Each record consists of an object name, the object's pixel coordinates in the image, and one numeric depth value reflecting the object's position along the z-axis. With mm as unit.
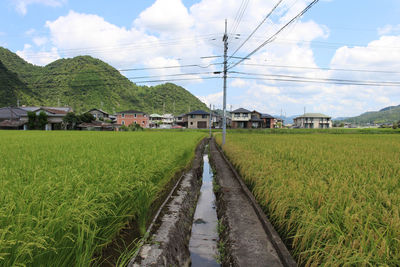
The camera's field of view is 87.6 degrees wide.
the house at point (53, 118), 43131
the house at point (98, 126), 45559
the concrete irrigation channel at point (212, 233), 3277
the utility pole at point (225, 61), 17300
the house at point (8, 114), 43469
